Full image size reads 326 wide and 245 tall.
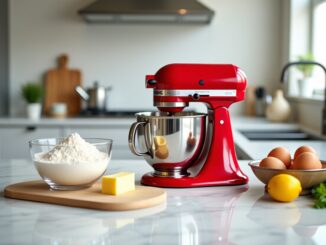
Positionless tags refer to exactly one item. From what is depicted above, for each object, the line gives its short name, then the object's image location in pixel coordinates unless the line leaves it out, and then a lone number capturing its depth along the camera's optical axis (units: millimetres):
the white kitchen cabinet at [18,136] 3570
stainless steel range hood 3713
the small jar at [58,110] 3936
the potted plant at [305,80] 3742
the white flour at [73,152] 1256
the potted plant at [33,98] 3882
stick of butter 1239
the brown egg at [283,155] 1425
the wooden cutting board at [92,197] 1171
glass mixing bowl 1247
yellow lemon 1243
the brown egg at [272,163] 1367
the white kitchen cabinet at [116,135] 3547
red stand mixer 1413
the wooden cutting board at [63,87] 4188
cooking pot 4031
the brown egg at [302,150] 1415
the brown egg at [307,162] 1333
